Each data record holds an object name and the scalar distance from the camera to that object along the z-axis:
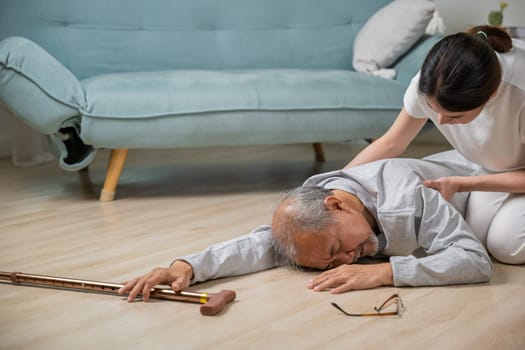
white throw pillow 3.31
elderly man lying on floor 1.79
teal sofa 2.81
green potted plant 3.71
